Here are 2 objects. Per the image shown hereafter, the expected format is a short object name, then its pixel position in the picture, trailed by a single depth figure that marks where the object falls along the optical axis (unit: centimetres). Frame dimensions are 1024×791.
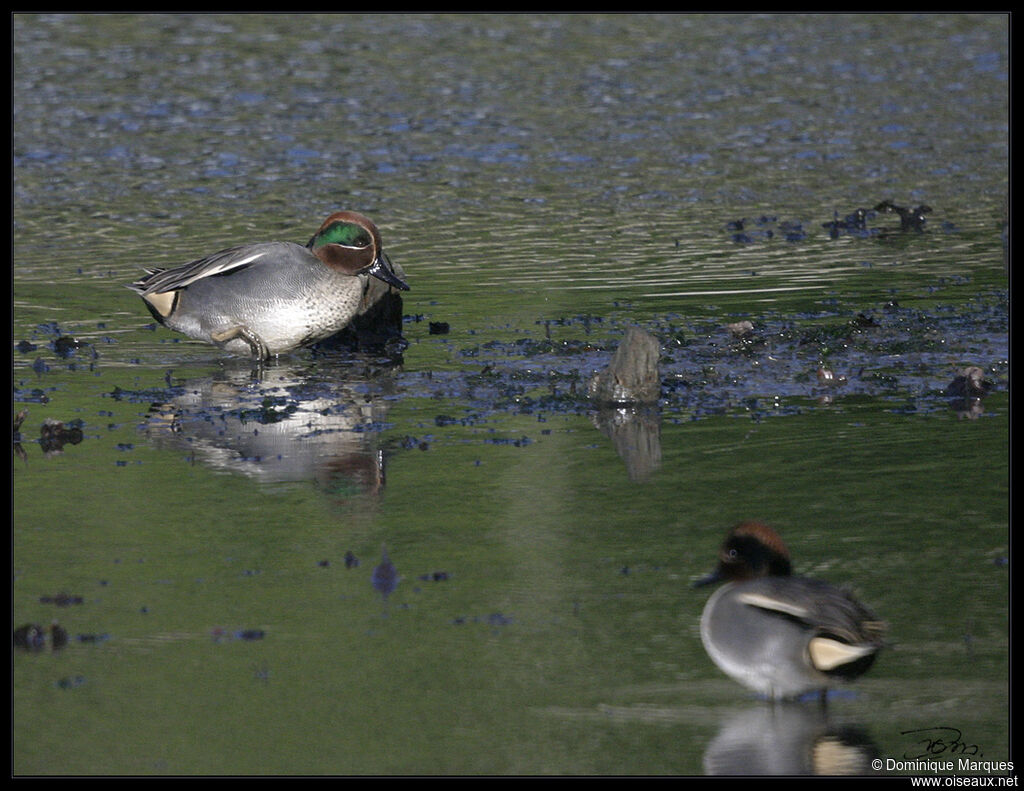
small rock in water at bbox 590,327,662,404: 1873
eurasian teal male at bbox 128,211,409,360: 2237
